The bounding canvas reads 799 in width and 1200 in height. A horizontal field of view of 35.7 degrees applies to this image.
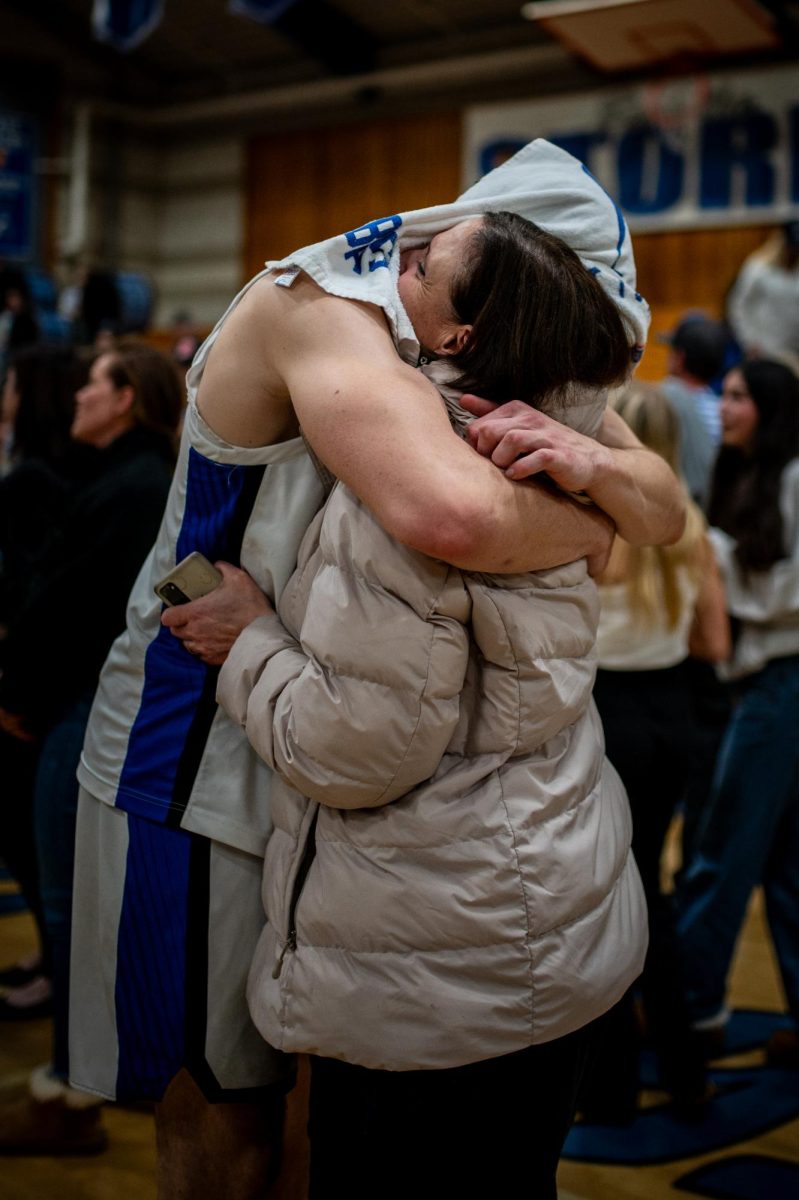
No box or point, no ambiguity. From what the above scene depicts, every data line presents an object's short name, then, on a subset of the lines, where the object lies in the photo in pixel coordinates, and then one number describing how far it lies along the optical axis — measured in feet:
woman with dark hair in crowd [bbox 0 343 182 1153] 7.64
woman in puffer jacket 4.20
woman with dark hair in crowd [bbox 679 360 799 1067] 10.19
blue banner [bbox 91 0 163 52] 28.91
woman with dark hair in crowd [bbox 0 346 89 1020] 9.14
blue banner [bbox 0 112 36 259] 41.60
